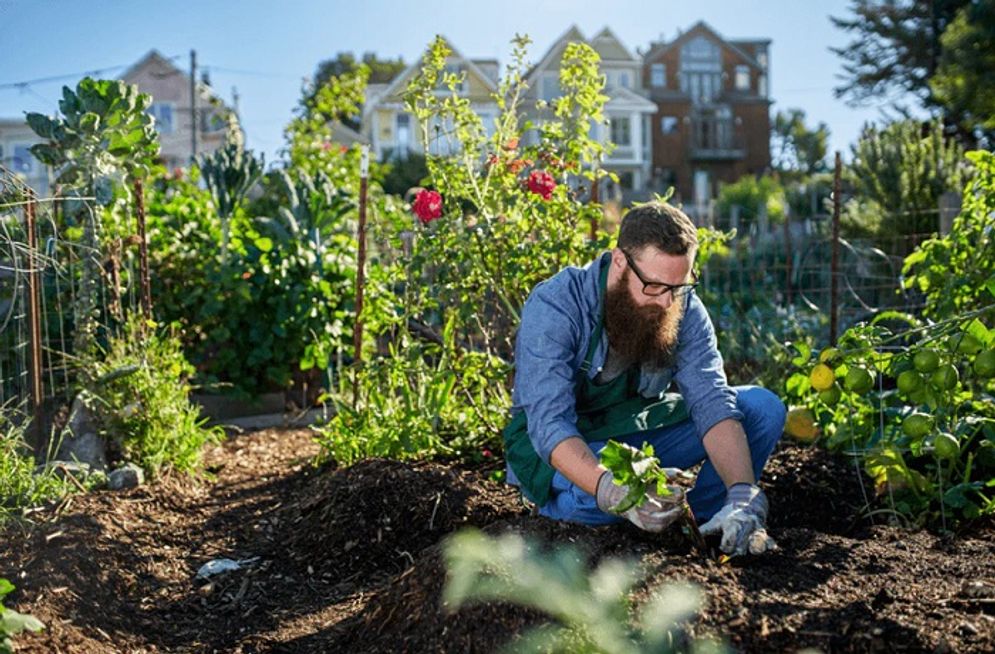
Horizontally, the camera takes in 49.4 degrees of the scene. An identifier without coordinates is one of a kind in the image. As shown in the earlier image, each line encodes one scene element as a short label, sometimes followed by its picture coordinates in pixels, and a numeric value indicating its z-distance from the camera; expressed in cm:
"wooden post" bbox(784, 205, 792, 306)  725
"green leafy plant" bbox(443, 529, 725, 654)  208
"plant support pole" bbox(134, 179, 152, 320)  532
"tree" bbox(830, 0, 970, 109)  2728
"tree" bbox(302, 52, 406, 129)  4294
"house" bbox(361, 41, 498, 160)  3425
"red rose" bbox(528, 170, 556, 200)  448
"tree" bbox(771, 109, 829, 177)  4281
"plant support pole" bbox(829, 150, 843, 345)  578
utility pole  2220
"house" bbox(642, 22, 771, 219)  4203
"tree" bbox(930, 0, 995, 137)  2019
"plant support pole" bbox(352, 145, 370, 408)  498
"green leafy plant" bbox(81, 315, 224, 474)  488
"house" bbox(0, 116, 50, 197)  3747
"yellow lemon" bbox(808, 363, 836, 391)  296
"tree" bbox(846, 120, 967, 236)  1009
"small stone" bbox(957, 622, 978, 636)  211
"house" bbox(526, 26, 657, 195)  3753
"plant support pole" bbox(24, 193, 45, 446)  467
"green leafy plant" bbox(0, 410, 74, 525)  384
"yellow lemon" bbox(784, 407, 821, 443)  408
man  282
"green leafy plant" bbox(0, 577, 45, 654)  190
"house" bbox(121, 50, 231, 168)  3653
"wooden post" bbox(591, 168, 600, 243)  523
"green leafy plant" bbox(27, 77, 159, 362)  499
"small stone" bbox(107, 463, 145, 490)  456
